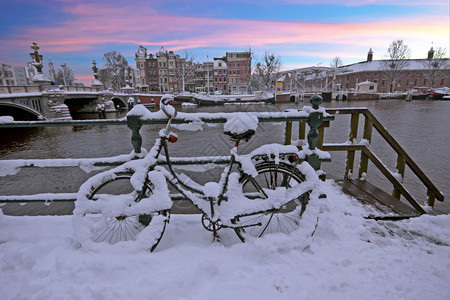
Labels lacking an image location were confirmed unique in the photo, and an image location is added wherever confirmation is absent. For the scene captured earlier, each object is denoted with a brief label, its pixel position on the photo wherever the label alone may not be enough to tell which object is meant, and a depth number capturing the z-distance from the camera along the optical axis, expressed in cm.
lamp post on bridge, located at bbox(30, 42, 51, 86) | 2348
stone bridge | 1979
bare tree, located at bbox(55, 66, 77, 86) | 7499
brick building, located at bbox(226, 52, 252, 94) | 6250
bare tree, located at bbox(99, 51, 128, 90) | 5997
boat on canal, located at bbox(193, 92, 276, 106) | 4472
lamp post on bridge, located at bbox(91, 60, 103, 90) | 3341
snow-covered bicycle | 209
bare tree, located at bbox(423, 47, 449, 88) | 6269
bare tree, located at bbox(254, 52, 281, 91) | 6047
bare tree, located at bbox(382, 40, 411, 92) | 6169
